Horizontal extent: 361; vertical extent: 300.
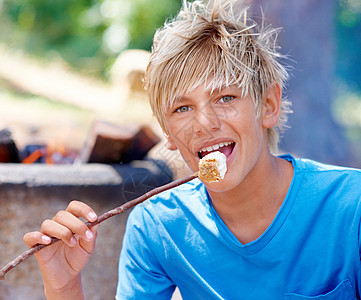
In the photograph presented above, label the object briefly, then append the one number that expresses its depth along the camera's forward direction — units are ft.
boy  5.12
